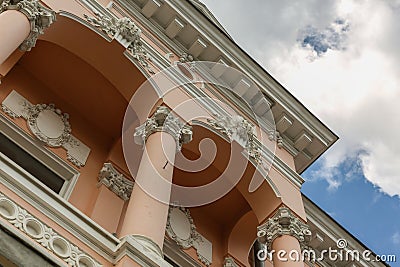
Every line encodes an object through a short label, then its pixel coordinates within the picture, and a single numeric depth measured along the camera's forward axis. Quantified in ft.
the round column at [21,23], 33.64
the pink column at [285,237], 39.96
